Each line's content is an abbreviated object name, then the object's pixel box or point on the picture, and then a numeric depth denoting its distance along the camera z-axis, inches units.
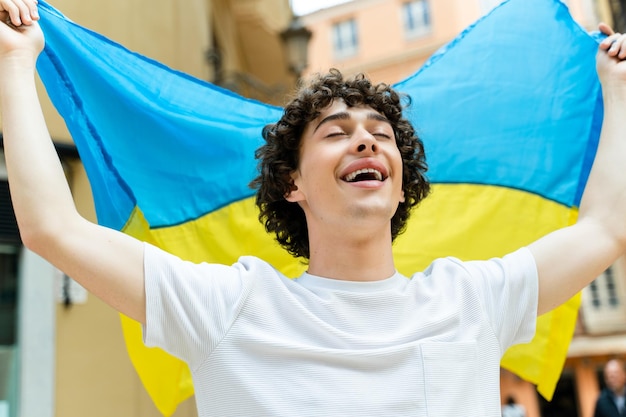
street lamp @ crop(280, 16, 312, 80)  321.1
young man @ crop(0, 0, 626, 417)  70.7
